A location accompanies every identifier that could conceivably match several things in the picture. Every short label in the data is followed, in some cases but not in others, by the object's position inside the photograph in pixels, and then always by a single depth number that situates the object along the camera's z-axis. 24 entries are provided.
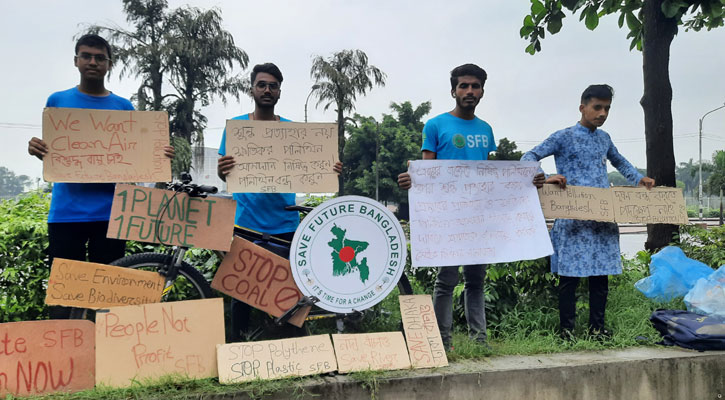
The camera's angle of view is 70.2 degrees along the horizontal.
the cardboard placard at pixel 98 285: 2.69
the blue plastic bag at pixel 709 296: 3.68
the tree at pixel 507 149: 35.77
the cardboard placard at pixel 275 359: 2.73
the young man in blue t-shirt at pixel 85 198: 2.87
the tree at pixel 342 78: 31.03
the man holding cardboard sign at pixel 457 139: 3.32
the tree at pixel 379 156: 40.38
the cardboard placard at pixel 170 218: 2.86
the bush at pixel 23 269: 3.24
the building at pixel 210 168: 55.41
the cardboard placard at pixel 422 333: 3.03
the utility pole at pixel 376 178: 38.70
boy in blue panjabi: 3.54
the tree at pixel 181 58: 27.42
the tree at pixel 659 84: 5.54
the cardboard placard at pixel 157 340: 2.64
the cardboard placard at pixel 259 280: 3.10
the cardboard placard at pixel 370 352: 2.90
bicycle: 2.98
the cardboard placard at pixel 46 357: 2.56
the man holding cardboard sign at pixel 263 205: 3.23
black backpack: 3.43
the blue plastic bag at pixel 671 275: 4.22
